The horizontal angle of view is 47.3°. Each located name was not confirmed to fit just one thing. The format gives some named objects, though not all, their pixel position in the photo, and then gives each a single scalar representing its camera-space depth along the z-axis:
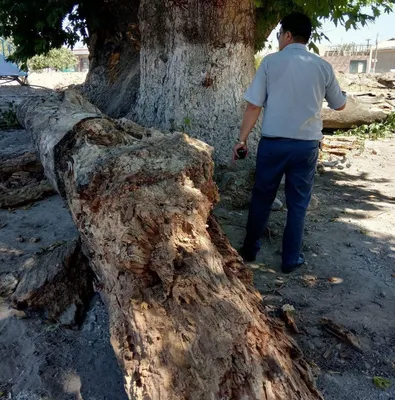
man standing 3.35
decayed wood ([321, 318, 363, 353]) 2.68
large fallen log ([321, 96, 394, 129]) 9.77
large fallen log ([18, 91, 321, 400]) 1.92
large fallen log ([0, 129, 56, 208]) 4.99
